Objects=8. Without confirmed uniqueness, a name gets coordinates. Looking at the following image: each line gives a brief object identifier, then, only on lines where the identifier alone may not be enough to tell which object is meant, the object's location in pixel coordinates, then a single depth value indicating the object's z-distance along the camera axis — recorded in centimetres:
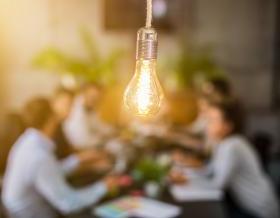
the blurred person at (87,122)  391
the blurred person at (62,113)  326
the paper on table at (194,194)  294
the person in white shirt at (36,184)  275
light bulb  136
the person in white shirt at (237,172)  320
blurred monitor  482
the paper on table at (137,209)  264
